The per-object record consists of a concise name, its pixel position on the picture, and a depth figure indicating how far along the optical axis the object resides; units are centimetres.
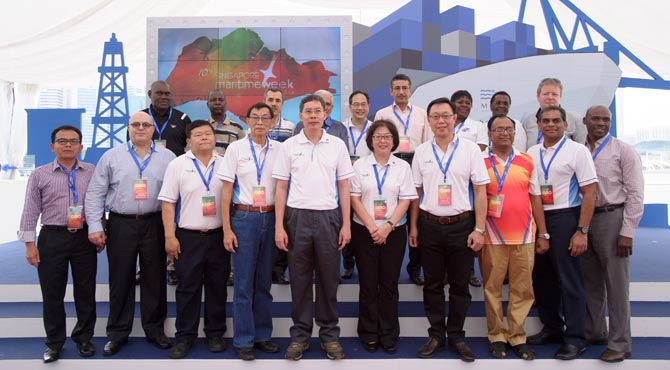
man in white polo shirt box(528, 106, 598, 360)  267
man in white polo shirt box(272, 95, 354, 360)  260
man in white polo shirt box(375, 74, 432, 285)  342
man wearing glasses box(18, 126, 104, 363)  267
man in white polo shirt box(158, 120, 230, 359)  272
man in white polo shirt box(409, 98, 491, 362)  262
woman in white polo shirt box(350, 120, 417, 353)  269
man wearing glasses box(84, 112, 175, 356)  276
